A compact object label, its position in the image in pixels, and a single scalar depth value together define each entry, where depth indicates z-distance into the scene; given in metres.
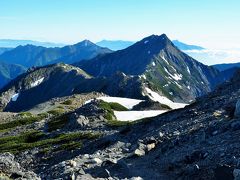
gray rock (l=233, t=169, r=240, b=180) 12.77
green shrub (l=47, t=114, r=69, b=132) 46.20
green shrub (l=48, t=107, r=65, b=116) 69.78
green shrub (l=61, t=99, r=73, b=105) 83.62
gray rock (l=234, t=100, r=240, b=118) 21.45
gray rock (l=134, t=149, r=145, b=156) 21.37
